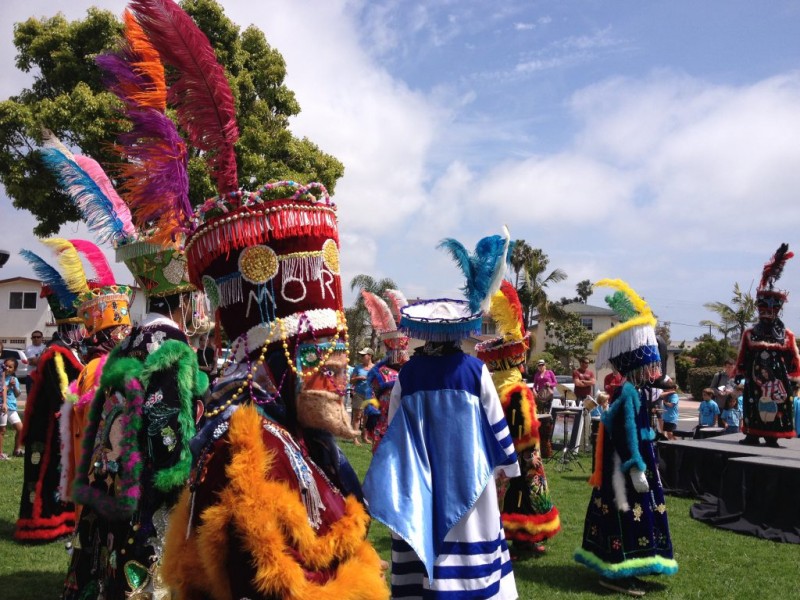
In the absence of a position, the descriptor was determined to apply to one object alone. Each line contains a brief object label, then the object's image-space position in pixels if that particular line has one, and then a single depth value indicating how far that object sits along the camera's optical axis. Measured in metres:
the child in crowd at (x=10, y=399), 12.87
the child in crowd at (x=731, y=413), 14.80
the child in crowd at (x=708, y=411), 14.62
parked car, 25.02
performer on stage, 11.11
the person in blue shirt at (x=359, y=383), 15.50
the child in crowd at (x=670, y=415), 13.54
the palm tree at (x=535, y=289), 41.34
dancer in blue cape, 4.11
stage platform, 8.48
